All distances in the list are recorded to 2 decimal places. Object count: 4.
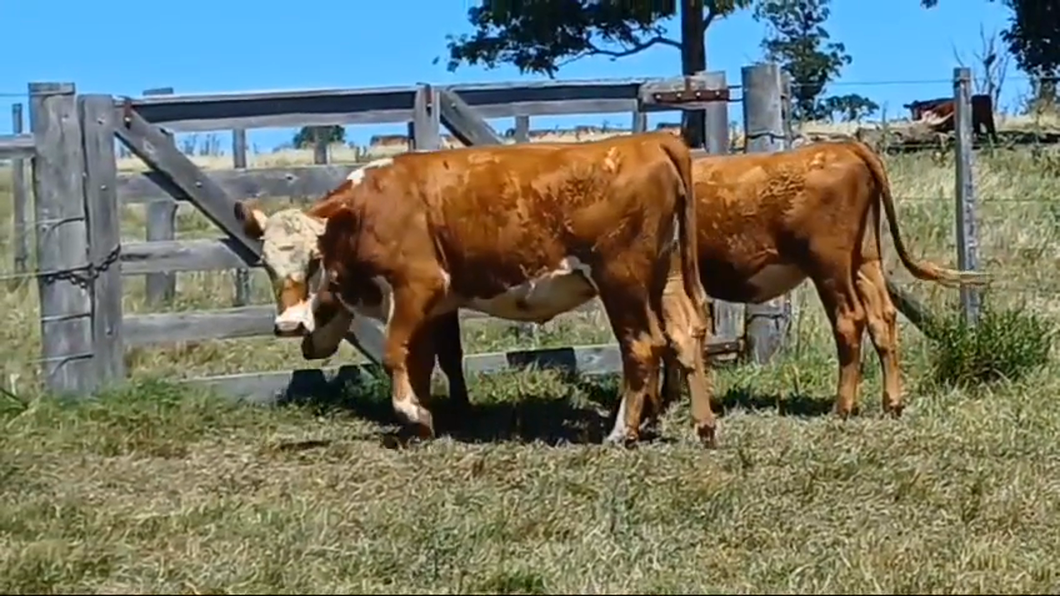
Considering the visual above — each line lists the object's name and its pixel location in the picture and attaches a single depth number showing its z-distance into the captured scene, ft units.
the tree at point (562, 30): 81.41
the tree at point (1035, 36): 98.12
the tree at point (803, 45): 168.55
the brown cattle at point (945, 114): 69.21
